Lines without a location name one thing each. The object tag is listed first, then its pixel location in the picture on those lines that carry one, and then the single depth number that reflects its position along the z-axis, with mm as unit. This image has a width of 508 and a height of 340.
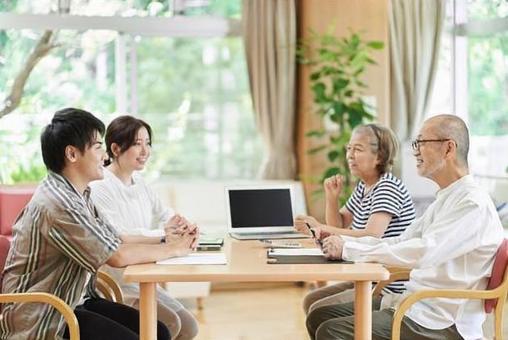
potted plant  6246
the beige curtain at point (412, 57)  6742
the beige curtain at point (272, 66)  6727
